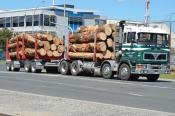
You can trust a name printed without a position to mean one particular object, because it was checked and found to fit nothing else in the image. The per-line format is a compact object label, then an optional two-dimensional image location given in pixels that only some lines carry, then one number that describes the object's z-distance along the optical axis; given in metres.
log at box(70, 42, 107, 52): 32.41
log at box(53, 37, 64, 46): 38.56
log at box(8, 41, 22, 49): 40.19
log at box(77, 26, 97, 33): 33.56
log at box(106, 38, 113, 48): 32.16
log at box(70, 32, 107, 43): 32.34
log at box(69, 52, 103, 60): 32.78
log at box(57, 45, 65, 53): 37.88
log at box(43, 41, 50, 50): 38.26
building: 116.19
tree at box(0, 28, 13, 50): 90.75
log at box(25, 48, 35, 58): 38.77
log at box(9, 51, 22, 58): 40.78
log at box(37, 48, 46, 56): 38.16
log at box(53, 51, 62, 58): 38.00
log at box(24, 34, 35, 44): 38.82
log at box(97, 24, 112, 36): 32.19
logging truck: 29.44
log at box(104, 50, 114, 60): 32.16
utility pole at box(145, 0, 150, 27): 43.38
